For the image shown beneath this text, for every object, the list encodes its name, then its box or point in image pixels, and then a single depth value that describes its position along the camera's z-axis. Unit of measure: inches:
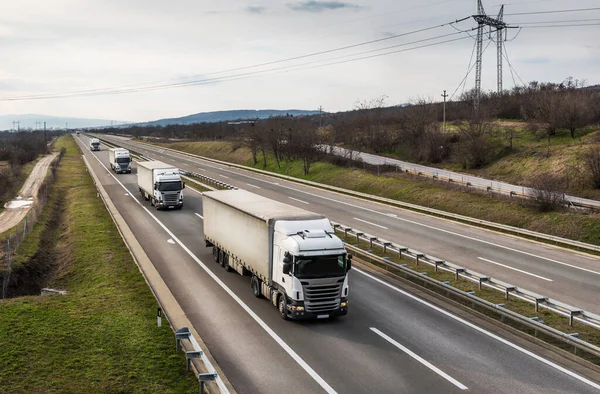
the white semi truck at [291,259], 681.6
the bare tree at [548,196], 1385.3
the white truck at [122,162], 2783.0
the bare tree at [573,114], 2294.5
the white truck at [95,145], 4784.2
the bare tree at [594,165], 1643.0
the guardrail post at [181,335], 595.2
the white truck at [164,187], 1635.1
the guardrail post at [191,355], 548.1
